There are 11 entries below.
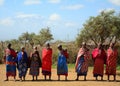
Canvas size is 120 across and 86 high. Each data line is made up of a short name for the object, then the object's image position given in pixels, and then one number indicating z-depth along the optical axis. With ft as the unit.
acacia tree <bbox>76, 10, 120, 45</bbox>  96.89
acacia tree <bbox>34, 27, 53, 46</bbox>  197.77
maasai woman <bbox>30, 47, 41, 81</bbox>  61.16
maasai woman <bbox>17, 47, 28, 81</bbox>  60.49
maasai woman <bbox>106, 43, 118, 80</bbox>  60.49
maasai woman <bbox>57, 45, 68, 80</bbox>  61.21
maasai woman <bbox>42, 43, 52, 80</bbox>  61.67
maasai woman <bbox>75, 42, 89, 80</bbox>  60.44
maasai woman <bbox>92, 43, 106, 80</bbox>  60.85
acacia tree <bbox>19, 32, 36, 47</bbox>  226.69
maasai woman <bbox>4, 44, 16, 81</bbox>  60.75
